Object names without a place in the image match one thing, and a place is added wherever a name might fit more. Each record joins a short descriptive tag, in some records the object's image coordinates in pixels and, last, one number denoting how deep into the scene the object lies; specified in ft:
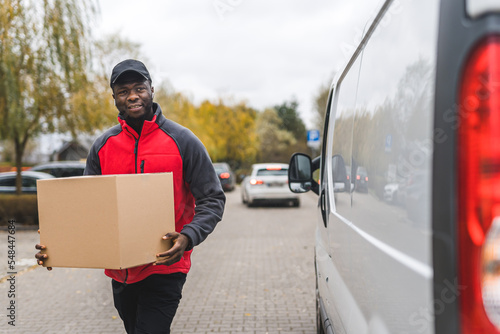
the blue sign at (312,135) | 71.31
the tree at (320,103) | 133.69
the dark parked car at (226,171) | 91.38
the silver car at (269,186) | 58.70
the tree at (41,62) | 39.96
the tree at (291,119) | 258.57
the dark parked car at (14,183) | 53.72
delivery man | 8.45
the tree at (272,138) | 187.47
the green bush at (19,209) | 44.34
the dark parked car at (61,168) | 63.62
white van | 3.26
